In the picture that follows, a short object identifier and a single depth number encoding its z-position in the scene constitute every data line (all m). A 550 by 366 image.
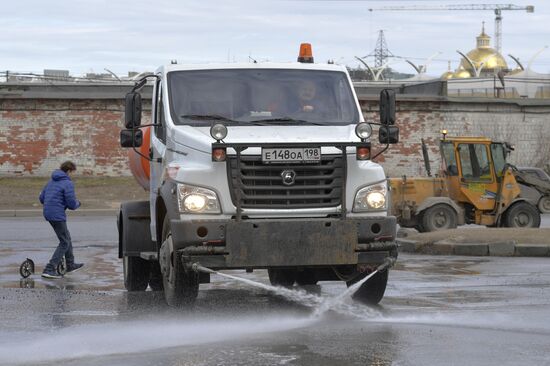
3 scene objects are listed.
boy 16.34
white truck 11.08
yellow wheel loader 25.55
